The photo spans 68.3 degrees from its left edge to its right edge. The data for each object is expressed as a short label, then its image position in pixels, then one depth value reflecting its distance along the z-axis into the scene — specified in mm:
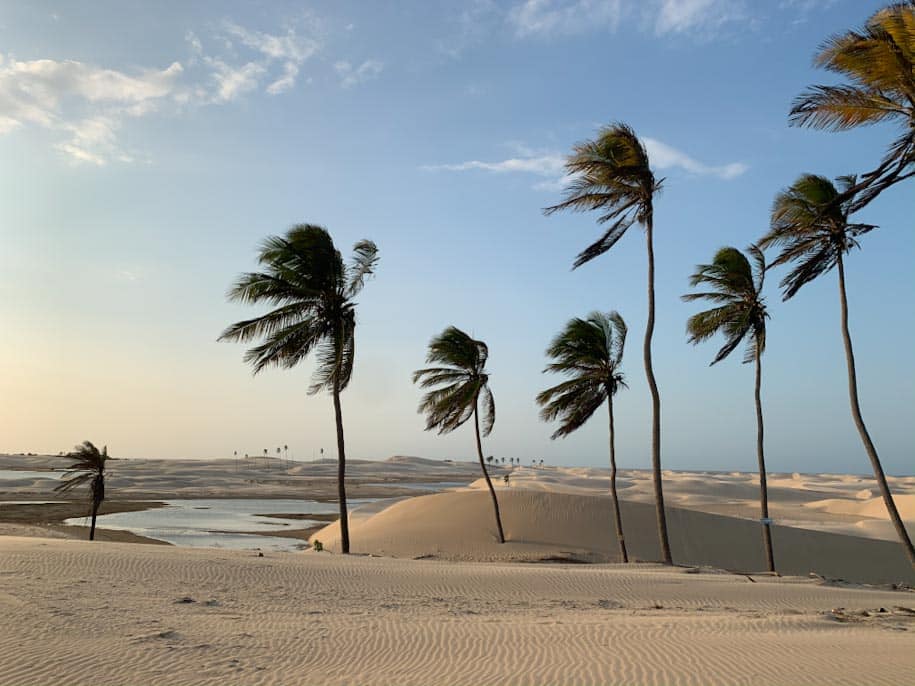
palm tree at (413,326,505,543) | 27688
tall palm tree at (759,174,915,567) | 16953
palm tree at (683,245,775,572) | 21812
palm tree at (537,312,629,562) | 24562
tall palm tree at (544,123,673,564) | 19656
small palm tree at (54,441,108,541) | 26656
